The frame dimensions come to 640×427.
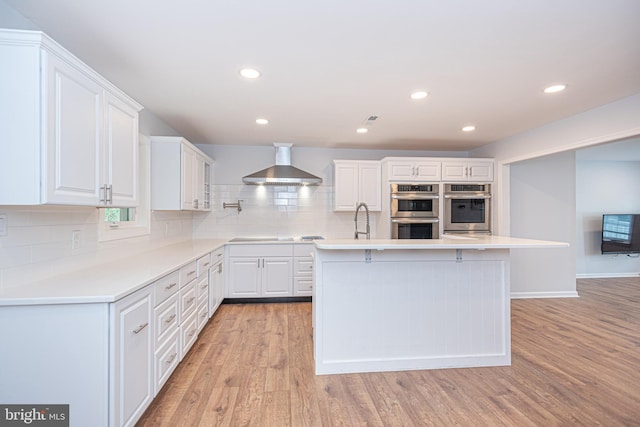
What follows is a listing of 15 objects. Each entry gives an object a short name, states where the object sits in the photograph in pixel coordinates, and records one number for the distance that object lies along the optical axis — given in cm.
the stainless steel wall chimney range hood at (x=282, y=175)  417
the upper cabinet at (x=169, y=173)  320
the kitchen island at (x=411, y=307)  237
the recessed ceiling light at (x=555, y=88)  245
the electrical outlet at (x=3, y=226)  153
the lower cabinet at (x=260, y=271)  409
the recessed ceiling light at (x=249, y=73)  215
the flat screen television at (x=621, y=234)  563
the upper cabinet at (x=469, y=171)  433
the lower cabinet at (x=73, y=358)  137
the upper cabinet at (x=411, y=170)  430
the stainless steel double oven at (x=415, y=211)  427
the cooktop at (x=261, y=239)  438
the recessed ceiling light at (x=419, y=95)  260
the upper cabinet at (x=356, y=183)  448
